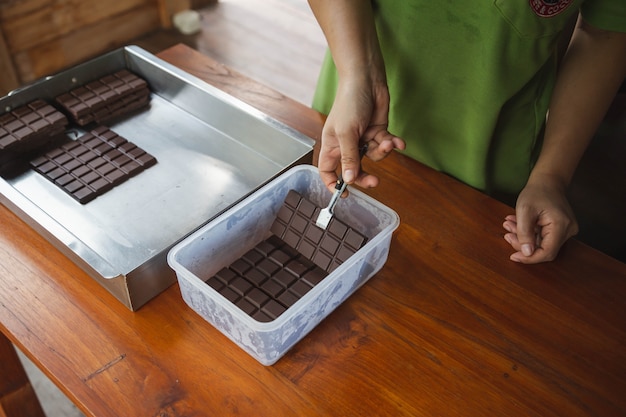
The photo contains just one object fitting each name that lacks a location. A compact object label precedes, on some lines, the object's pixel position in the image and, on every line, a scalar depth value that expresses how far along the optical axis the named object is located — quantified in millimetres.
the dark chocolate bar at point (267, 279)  807
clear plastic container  752
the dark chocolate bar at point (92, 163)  1021
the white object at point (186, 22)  3139
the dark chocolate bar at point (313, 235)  869
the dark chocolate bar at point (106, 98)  1145
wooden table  751
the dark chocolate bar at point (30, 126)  1056
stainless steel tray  861
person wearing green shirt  949
